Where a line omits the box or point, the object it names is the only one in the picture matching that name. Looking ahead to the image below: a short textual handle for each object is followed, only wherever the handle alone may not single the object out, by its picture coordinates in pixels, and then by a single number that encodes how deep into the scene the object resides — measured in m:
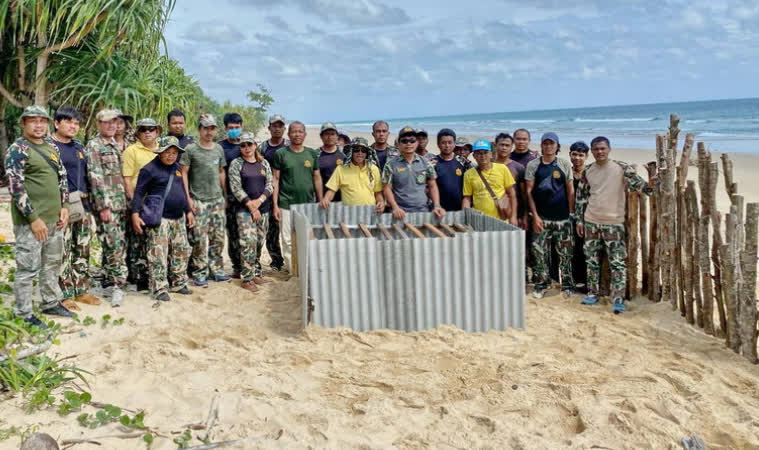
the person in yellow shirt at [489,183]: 5.58
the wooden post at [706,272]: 4.42
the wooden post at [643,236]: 5.27
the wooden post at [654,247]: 5.15
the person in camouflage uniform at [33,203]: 4.34
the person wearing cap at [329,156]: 6.12
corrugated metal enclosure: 4.41
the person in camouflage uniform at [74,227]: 4.89
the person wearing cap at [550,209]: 5.55
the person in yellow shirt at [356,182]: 5.66
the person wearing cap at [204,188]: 5.65
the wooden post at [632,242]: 5.31
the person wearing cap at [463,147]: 6.68
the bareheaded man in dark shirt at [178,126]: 5.84
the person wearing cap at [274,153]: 6.27
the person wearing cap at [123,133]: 5.42
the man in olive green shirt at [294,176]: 6.06
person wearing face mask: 6.02
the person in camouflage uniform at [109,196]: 5.16
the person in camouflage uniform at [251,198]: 5.73
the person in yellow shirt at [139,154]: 5.27
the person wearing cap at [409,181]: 5.62
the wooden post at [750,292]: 3.96
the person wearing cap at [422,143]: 6.03
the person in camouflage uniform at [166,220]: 5.18
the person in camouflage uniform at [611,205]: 5.25
